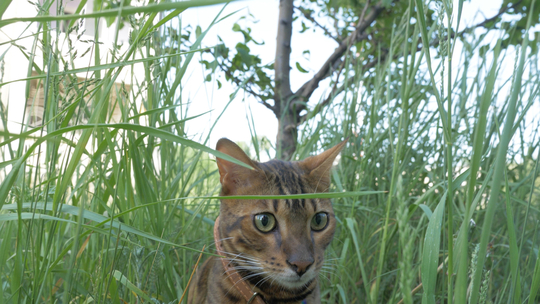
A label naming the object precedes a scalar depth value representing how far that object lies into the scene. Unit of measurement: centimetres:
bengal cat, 64
